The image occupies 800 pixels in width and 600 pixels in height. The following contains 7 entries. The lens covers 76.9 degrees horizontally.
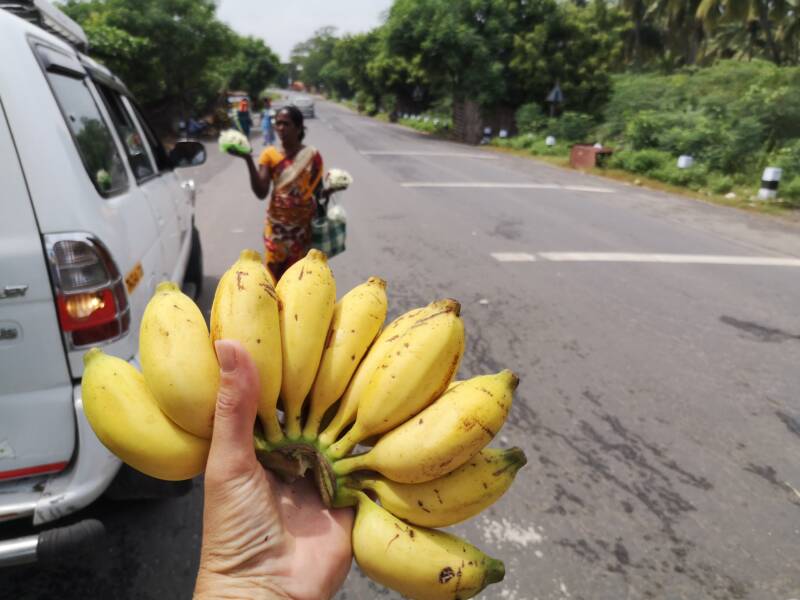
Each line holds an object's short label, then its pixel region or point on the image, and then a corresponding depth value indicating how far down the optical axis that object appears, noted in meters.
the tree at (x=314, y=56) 86.94
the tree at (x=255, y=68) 38.22
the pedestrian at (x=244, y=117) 20.44
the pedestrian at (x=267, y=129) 15.60
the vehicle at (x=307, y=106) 35.78
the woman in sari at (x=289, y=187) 3.50
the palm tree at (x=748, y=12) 21.59
